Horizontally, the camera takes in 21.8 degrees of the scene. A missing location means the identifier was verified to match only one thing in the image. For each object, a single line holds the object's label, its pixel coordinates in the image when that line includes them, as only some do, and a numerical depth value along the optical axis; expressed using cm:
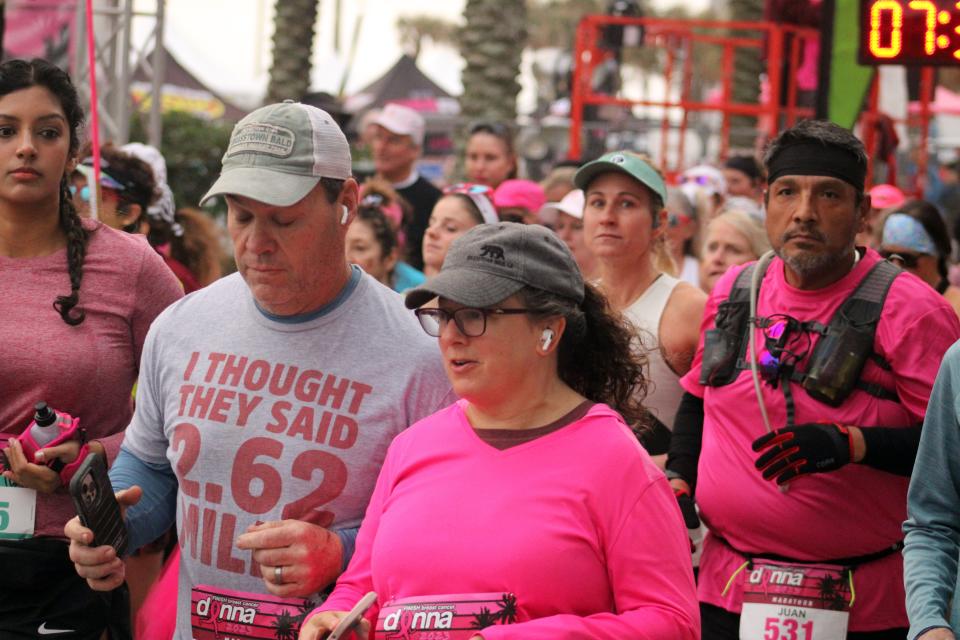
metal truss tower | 1954
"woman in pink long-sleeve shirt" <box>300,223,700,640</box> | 504
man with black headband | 713
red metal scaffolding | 2478
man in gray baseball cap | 595
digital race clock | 1391
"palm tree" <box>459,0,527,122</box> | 2475
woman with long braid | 706
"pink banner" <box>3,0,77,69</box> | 2377
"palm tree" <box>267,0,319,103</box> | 2925
